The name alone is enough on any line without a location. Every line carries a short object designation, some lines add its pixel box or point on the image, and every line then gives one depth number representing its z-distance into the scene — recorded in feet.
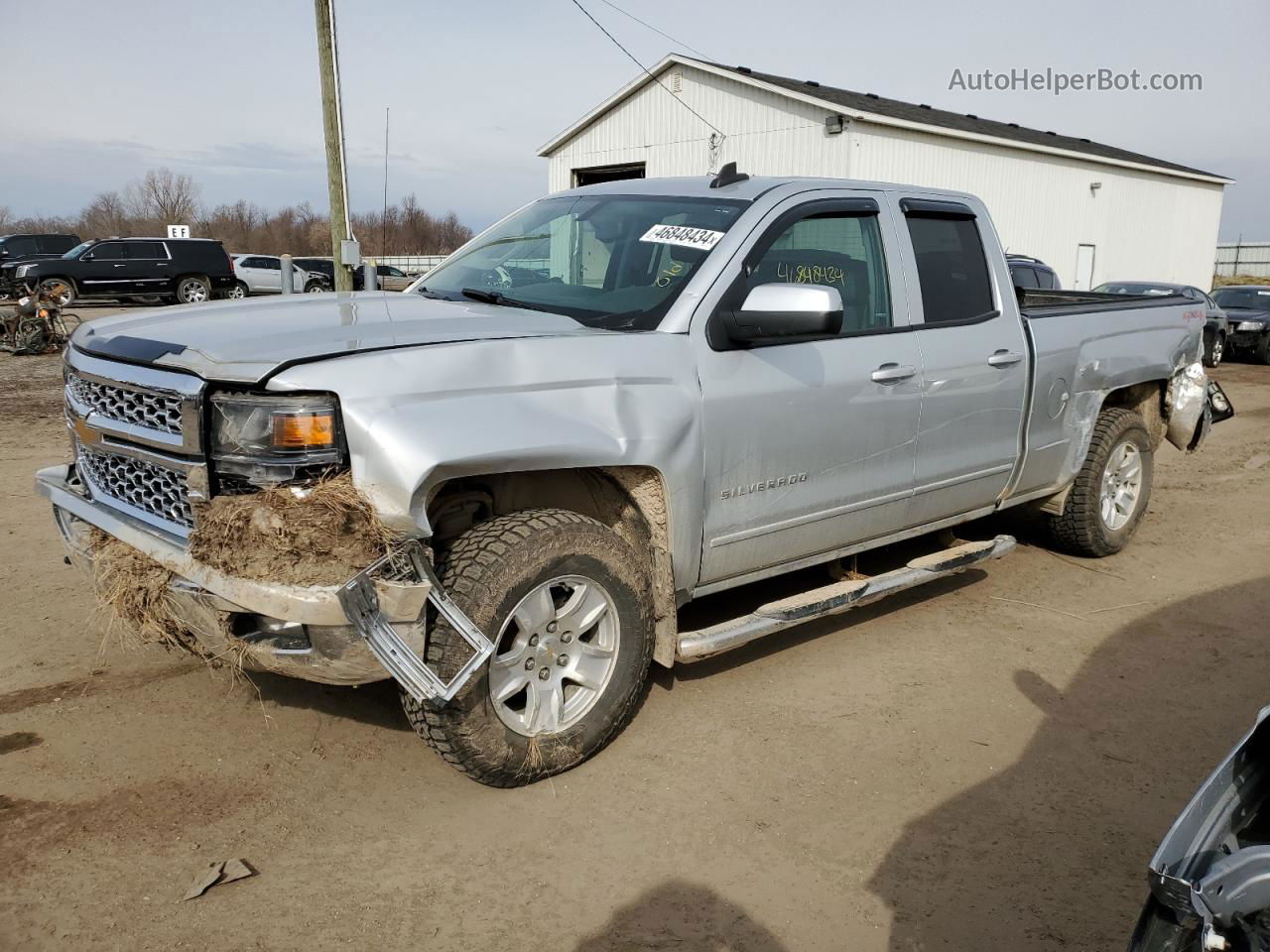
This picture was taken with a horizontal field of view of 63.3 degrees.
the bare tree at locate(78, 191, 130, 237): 220.02
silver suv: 101.14
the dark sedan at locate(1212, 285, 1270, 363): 65.10
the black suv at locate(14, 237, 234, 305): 82.17
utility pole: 42.37
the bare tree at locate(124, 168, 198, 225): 224.33
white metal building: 66.13
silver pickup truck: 9.50
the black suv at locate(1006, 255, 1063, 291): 47.93
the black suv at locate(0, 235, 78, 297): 92.32
